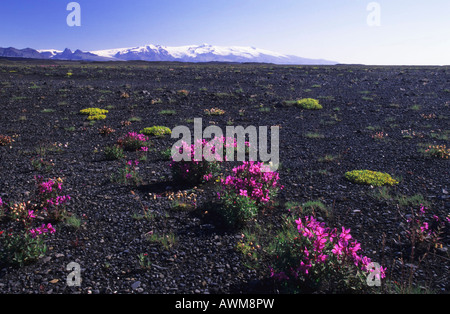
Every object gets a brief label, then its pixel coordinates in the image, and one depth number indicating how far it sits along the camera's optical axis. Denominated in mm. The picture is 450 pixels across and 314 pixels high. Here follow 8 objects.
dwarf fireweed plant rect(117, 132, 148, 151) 12148
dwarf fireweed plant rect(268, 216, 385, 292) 4205
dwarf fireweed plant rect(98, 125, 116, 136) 14453
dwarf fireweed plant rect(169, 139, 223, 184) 8484
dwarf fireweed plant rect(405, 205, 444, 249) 5512
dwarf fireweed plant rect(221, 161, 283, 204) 7020
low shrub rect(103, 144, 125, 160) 10891
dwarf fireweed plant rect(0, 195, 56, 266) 5078
